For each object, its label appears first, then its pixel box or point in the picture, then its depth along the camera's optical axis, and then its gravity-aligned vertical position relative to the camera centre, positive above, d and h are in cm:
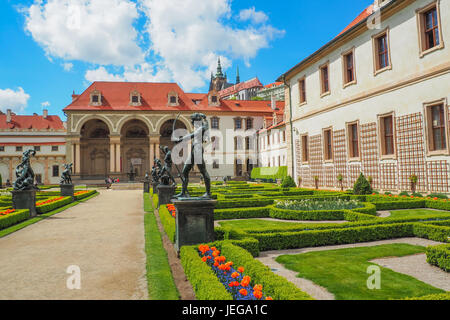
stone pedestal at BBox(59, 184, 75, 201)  1988 -71
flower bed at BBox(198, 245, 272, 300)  353 -140
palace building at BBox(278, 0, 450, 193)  1310 +372
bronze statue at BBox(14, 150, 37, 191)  1287 +19
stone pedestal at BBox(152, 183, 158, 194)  2197 -73
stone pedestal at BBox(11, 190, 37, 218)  1242 -79
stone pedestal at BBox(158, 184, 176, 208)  1393 -74
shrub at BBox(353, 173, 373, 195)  1512 -77
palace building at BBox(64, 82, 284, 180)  4347 +781
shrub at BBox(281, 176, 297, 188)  2236 -70
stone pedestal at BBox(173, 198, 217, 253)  613 -92
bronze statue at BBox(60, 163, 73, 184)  2092 +8
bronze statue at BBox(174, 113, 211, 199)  640 +56
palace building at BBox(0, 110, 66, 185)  4984 +501
